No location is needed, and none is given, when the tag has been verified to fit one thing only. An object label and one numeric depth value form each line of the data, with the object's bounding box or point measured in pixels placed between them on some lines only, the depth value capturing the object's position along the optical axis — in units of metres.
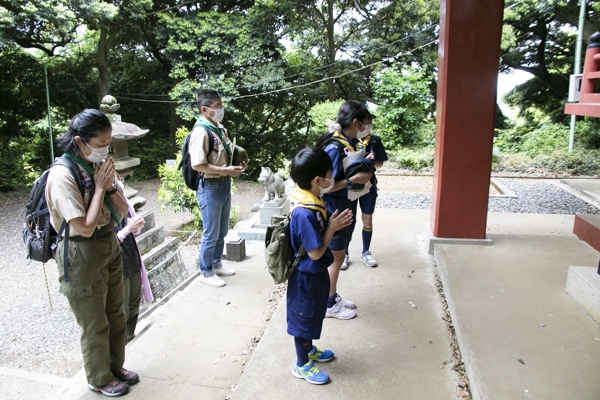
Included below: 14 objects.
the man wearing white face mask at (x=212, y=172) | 3.31
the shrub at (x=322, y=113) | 12.88
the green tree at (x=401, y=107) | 12.41
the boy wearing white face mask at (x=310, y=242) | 2.11
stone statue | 5.84
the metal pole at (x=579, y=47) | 11.99
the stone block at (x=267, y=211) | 5.88
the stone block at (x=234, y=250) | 4.28
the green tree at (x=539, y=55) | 14.41
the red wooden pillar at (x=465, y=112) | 3.67
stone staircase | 4.31
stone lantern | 5.41
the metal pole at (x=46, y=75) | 11.02
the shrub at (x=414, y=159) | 10.64
